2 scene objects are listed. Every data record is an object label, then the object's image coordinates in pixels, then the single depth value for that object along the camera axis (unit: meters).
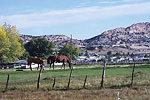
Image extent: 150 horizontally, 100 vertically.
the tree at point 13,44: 108.19
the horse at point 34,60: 69.75
